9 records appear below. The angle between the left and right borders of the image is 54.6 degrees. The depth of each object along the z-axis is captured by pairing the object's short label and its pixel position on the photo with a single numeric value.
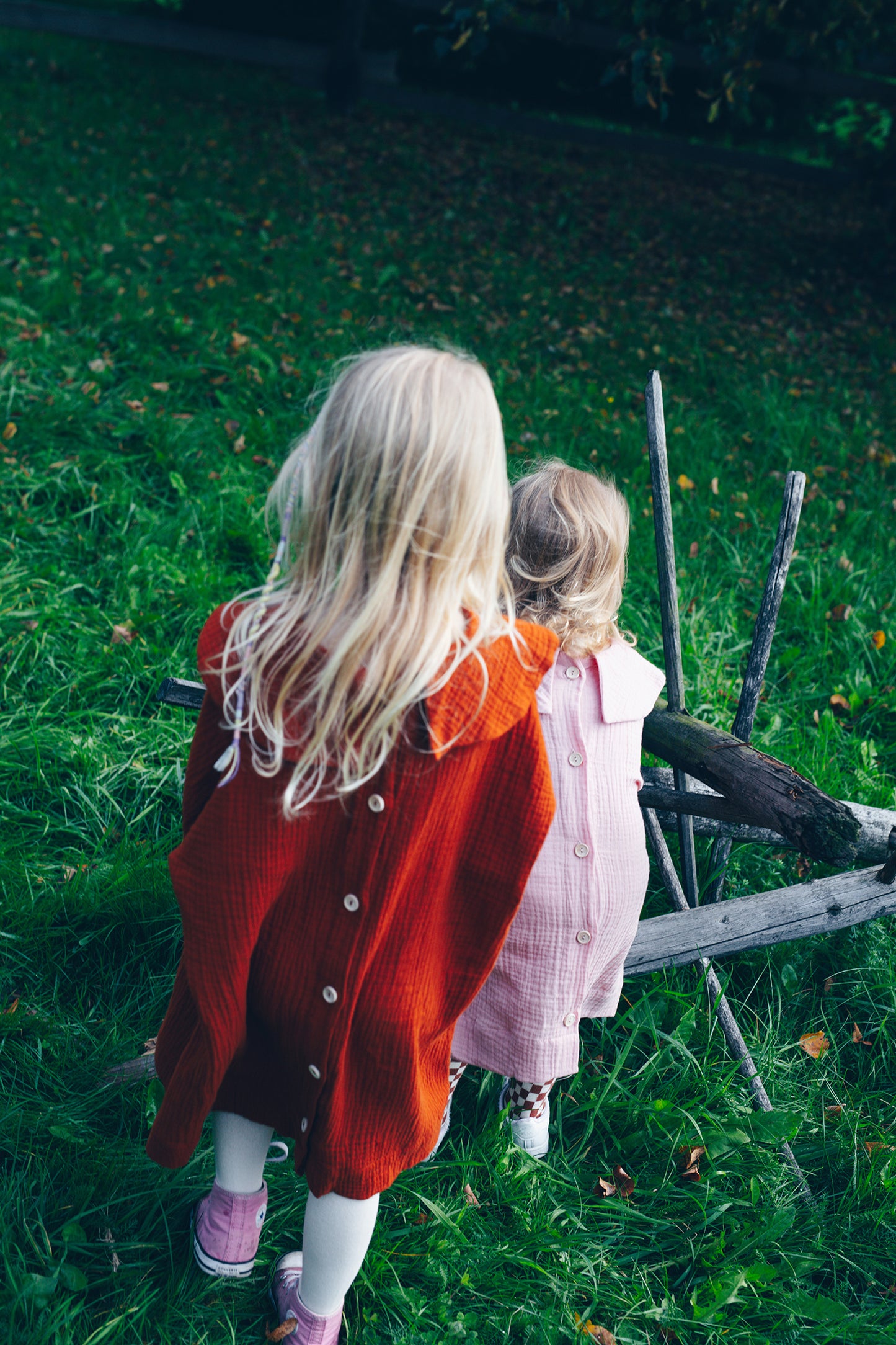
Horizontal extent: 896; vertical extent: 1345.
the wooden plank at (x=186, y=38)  9.20
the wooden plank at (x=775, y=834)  2.43
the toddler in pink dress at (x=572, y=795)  1.85
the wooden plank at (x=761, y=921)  2.20
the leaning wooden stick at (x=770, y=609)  2.21
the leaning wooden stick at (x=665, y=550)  2.31
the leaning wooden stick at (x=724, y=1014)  2.17
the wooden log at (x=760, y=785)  1.73
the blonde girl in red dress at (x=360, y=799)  1.24
